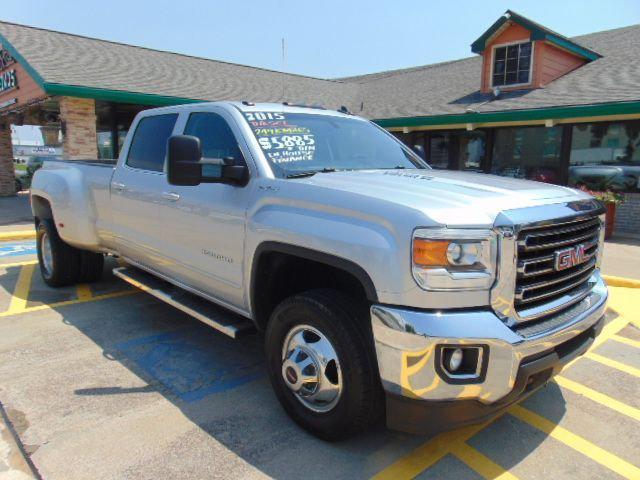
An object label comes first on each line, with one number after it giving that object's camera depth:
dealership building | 11.62
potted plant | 10.27
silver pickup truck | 2.27
